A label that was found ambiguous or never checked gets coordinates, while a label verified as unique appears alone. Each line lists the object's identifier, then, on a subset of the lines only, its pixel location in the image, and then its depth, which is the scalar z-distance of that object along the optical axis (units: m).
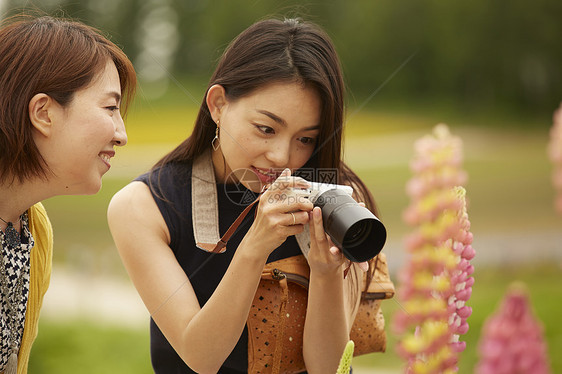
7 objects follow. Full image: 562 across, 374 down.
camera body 3.29
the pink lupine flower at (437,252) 3.05
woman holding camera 3.36
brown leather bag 3.41
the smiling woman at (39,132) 3.34
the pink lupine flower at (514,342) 2.19
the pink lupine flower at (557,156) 2.96
